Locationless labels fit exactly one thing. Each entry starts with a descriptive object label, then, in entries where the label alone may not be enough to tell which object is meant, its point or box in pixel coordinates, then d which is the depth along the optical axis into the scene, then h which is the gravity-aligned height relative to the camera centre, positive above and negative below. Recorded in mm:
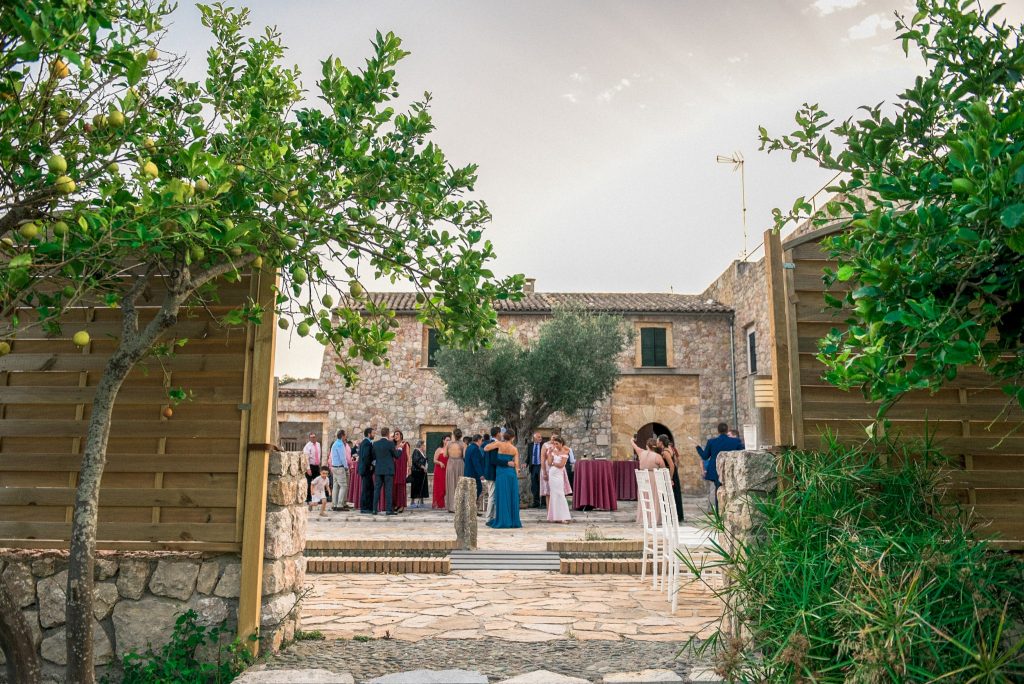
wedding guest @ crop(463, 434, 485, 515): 13555 -403
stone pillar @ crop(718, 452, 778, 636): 3676 -264
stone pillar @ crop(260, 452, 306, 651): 4027 -669
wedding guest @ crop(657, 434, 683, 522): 11812 -356
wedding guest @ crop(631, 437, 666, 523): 10484 -287
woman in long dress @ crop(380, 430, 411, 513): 15281 -931
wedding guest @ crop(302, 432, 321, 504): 15375 -402
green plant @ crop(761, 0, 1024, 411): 1999 +654
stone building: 20703 +1532
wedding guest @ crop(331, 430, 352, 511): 14623 -715
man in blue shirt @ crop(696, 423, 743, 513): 11461 -175
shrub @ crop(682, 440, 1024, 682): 2646 -591
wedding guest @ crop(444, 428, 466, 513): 14852 -532
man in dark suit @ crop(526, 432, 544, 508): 15953 -607
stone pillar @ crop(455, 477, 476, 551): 8148 -856
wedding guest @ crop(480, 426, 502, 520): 12227 -643
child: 14291 -1113
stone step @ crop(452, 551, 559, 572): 7535 -1321
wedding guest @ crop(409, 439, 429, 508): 16625 -861
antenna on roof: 20500 +8095
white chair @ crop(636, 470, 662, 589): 6031 -613
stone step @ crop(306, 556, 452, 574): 7094 -1267
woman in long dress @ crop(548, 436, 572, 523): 13055 -997
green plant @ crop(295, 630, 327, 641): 4355 -1215
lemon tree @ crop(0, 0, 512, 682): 2658 +1155
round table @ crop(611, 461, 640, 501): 15797 -870
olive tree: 17109 +1604
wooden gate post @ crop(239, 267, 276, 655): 3861 -137
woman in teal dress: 11273 -775
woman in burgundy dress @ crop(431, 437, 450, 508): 16234 -788
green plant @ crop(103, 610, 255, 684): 3646 -1170
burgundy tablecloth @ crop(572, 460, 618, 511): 15328 -1033
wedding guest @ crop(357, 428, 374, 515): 14133 -646
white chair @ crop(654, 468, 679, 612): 5252 -663
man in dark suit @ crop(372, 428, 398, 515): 13688 -514
